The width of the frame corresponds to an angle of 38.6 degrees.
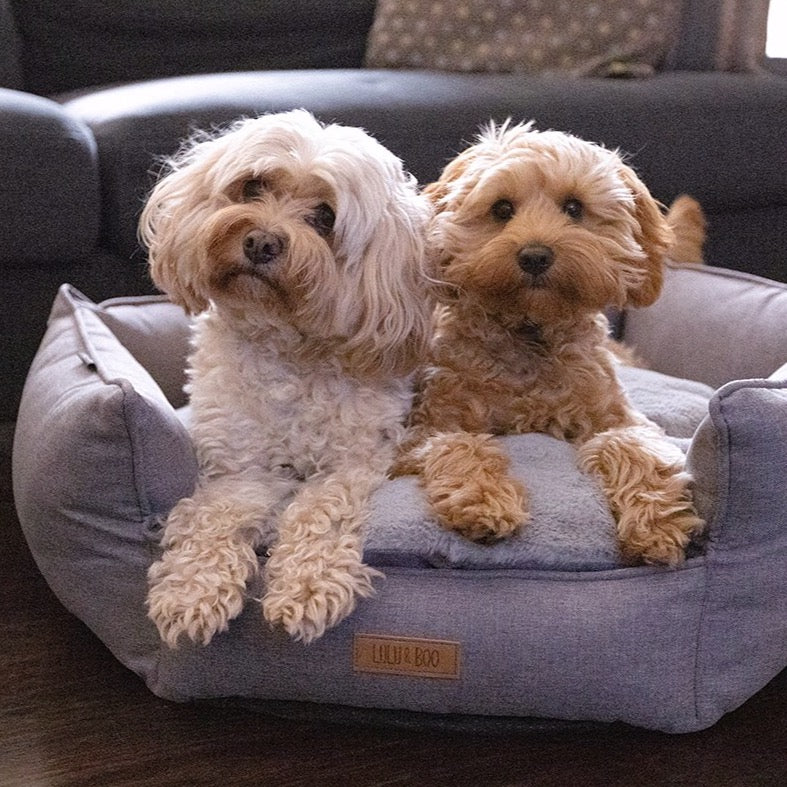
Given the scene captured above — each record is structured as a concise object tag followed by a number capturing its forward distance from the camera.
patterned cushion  3.07
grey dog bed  1.47
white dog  1.49
